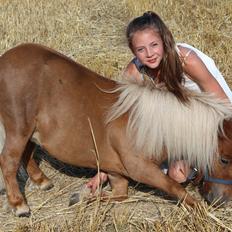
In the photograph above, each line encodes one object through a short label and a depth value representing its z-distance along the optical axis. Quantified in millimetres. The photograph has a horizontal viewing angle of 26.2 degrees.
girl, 3195
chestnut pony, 3072
